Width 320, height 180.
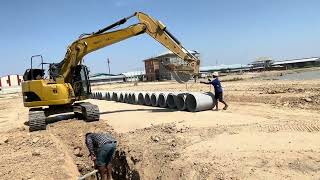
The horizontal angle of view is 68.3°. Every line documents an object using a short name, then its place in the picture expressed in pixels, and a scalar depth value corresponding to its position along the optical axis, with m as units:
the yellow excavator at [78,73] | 9.28
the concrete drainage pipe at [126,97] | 15.03
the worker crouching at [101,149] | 4.65
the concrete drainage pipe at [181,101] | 10.17
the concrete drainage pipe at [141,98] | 13.27
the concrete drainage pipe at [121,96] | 15.71
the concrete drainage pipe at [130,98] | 14.62
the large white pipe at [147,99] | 12.61
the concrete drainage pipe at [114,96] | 16.94
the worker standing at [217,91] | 9.68
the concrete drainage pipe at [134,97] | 13.87
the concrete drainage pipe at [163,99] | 11.39
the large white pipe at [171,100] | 10.90
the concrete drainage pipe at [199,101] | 9.63
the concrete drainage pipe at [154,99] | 11.97
